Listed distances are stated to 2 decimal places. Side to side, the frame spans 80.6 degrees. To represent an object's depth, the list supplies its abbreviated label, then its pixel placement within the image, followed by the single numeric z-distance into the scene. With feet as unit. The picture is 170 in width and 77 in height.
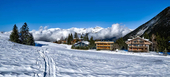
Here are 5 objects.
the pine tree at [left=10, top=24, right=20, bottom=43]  138.54
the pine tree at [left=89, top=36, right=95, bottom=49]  195.18
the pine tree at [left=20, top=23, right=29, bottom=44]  154.20
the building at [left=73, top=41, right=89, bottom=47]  203.71
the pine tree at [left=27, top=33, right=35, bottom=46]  156.78
